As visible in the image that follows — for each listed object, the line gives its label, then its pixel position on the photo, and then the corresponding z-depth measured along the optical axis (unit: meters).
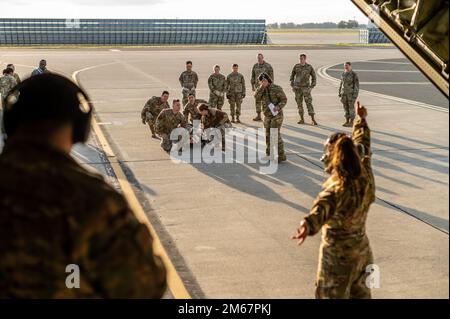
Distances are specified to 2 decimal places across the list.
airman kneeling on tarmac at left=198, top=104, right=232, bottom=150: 12.97
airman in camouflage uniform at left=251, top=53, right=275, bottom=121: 17.56
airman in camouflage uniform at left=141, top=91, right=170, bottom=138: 14.38
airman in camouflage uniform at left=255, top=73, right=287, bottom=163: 11.81
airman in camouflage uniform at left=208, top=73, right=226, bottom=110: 16.72
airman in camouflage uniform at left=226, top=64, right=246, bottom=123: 16.62
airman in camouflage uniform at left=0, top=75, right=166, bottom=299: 1.72
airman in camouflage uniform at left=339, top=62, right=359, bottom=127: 15.70
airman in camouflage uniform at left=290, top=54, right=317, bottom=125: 16.41
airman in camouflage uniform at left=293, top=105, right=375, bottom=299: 4.43
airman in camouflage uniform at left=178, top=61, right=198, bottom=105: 16.92
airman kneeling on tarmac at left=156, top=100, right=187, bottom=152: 12.88
